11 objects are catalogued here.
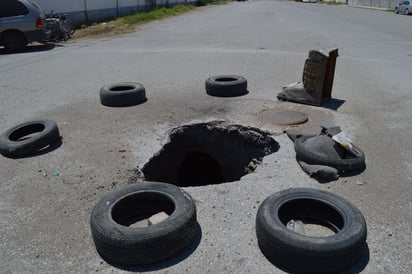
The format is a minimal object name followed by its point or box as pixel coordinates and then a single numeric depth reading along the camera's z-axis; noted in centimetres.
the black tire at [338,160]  475
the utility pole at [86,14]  2370
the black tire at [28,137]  542
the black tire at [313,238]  308
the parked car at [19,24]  1519
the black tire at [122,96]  746
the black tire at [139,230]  323
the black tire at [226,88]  802
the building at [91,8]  2109
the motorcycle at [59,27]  1756
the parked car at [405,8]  3709
